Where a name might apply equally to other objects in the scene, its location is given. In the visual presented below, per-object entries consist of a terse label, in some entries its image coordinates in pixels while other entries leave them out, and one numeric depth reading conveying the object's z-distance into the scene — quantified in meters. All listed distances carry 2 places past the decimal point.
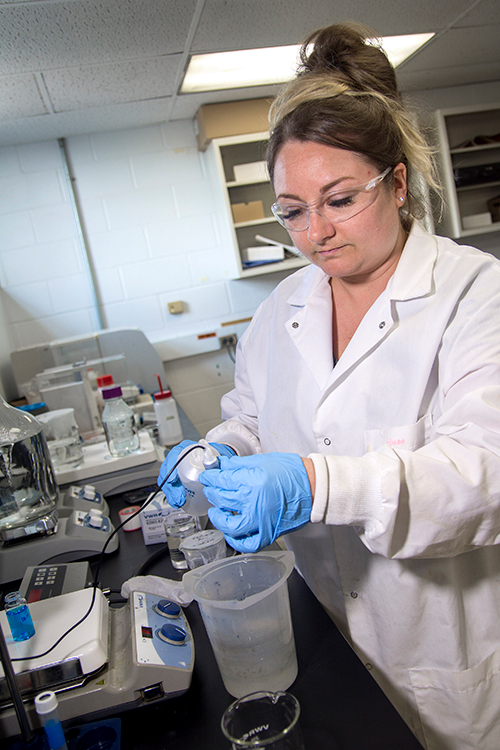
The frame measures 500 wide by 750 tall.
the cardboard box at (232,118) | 2.93
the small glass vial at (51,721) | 0.60
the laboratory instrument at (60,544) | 1.16
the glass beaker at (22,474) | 1.22
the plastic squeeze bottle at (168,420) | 1.96
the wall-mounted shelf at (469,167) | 3.27
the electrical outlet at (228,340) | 3.35
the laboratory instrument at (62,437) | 1.65
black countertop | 0.63
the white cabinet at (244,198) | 2.96
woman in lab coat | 0.73
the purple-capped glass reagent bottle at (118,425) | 1.72
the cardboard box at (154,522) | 1.19
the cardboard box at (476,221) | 3.35
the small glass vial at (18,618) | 0.76
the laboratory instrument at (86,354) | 2.65
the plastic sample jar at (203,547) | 0.98
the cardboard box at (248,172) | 2.99
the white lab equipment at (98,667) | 0.71
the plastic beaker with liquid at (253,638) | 0.70
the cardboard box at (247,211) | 3.02
